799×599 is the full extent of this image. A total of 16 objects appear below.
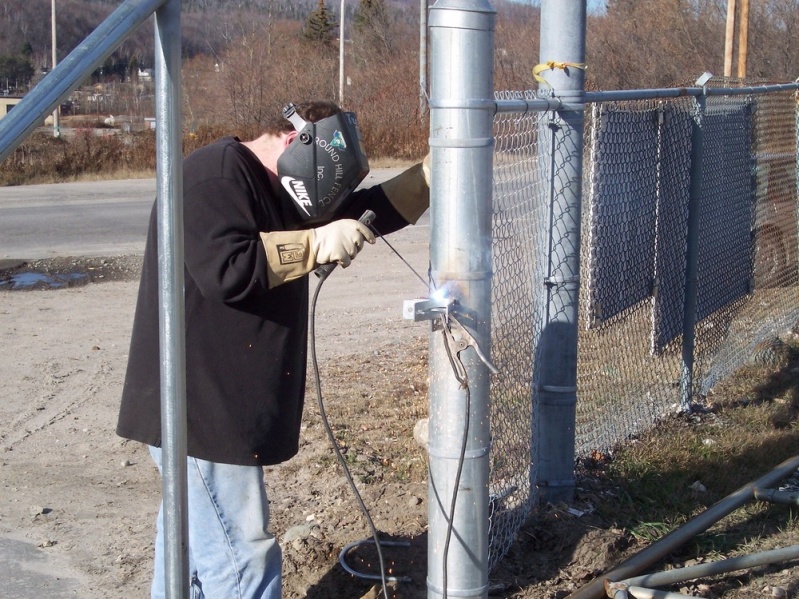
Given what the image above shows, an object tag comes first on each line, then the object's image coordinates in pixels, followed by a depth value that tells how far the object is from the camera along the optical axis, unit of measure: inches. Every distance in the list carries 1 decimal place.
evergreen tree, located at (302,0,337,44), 2388.0
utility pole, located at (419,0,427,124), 1146.7
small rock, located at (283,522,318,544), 161.9
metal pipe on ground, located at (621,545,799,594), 140.5
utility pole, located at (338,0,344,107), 1608.3
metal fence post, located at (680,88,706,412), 225.6
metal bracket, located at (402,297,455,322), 106.4
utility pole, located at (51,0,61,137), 1297.5
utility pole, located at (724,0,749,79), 643.5
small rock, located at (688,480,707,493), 186.2
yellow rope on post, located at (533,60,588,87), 155.9
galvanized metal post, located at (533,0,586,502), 156.9
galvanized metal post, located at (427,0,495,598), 108.1
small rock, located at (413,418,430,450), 198.4
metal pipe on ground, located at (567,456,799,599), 139.8
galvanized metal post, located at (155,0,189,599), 73.9
